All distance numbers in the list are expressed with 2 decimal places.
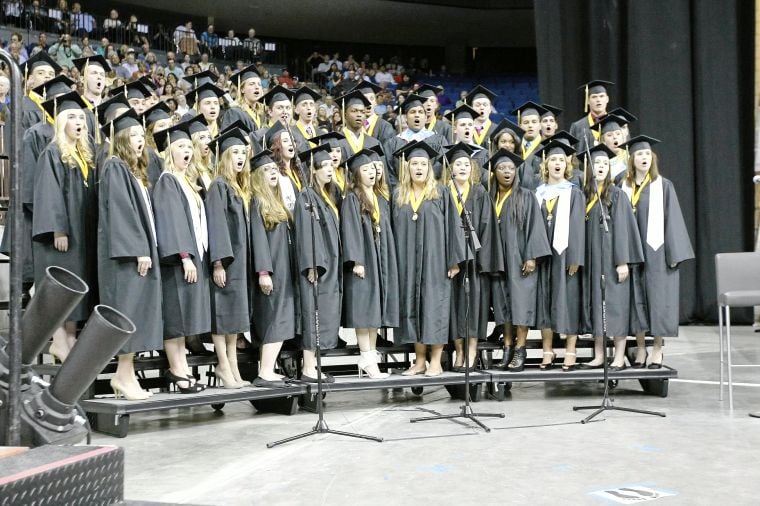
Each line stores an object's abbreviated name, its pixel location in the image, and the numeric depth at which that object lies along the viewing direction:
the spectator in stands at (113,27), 17.86
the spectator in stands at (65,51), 15.32
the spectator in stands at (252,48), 20.86
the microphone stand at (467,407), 5.21
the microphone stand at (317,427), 4.90
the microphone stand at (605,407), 5.56
